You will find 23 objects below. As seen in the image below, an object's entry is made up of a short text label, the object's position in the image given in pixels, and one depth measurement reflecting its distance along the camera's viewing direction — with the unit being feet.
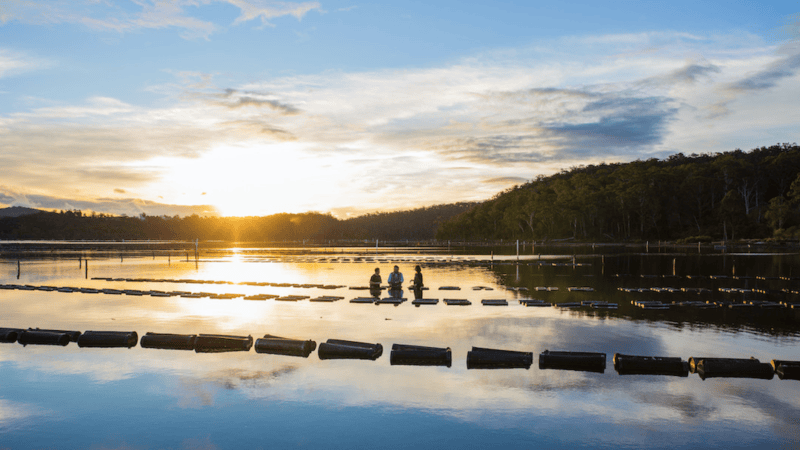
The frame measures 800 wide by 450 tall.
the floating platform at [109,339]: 52.54
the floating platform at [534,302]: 76.69
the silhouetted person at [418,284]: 83.92
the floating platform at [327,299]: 83.15
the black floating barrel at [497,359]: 43.37
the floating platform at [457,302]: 77.57
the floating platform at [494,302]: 77.87
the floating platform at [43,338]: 53.72
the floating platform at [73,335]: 54.50
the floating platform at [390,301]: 78.95
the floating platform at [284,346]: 48.29
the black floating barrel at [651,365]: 40.96
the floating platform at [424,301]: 77.71
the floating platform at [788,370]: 39.75
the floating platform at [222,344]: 50.47
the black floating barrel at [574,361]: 42.14
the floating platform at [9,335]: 54.49
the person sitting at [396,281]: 82.64
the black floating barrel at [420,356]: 44.50
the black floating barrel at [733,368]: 40.00
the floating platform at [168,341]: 51.26
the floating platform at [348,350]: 46.60
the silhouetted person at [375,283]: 87.92
